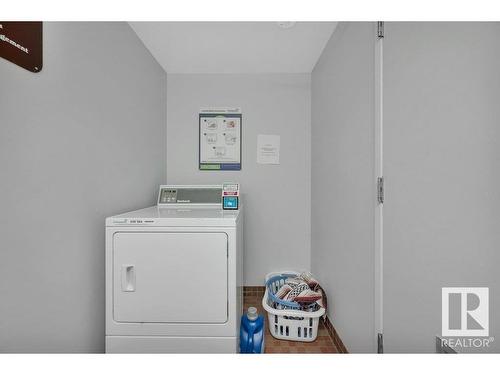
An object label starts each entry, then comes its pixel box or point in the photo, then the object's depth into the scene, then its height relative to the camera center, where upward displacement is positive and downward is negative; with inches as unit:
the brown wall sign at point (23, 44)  31.2 +21.4
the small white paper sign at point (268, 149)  87.7 +15.8
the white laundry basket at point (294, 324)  63.7 -38.3
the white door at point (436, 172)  27.5 +2.6
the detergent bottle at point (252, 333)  57.1 -36.7
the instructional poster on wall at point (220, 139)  87.7 +19.8
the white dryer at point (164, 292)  45.4 -20.5
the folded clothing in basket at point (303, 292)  65.3 -30.7
